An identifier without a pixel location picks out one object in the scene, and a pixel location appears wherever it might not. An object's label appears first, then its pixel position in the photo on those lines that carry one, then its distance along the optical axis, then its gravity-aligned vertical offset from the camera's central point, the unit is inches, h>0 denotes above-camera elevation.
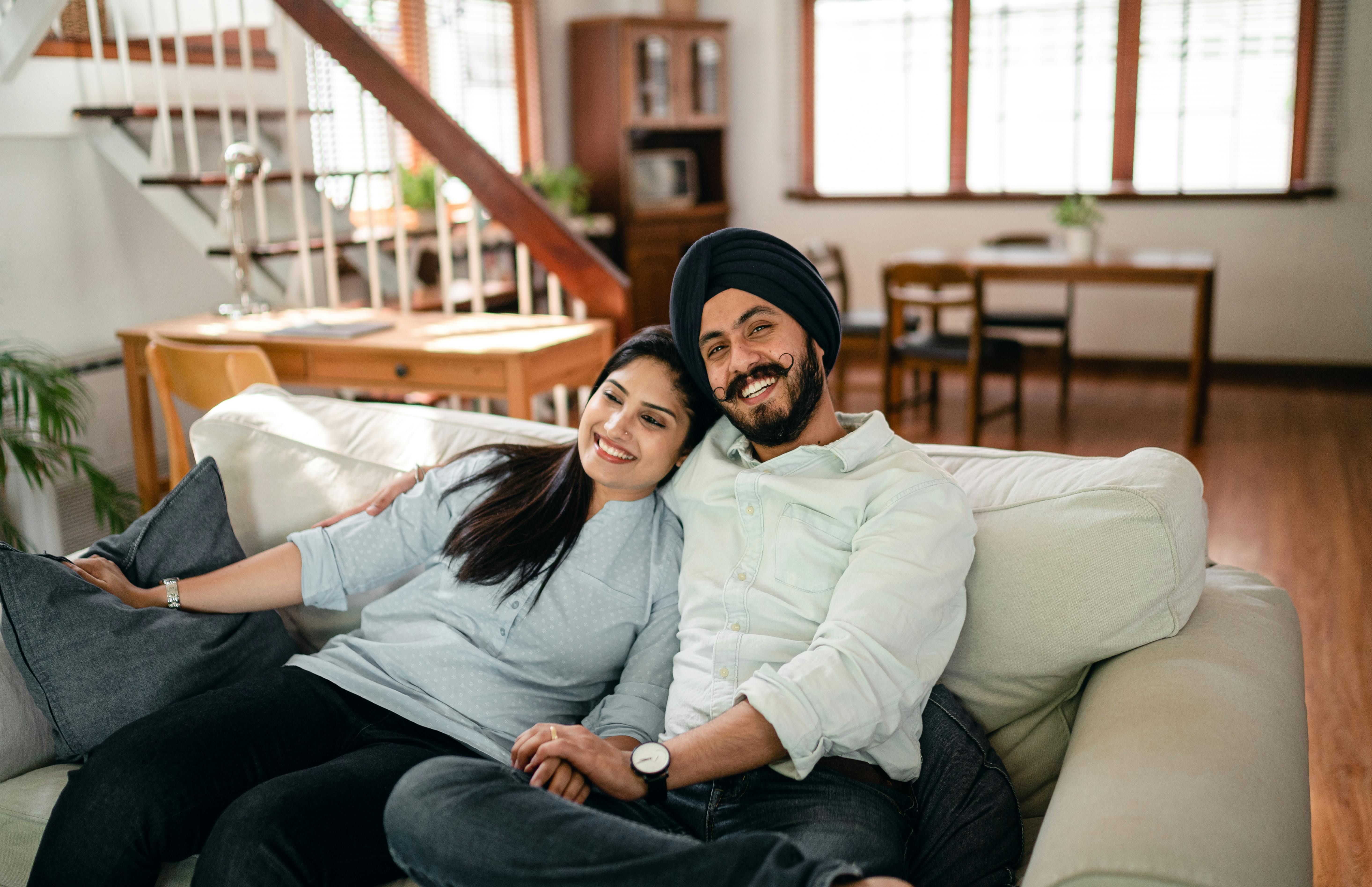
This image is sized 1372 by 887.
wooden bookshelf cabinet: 238.7 +27.0
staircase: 128.8 +10.4
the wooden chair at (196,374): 107.2 -13.4
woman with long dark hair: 52.8 -23.3
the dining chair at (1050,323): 201.3 -19.5
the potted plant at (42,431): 104.0 -19.4
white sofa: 40.8 -22.2
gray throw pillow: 57.7 -22.3
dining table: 173.2 -9.2
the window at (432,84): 190.9 +29.0
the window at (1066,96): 219.1 +25.8
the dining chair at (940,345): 174.6 -21.0
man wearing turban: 45.5 -21.8
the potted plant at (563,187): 221.0 +8.9
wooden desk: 112.9 -13.0
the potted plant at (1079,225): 184.9 -1.6
